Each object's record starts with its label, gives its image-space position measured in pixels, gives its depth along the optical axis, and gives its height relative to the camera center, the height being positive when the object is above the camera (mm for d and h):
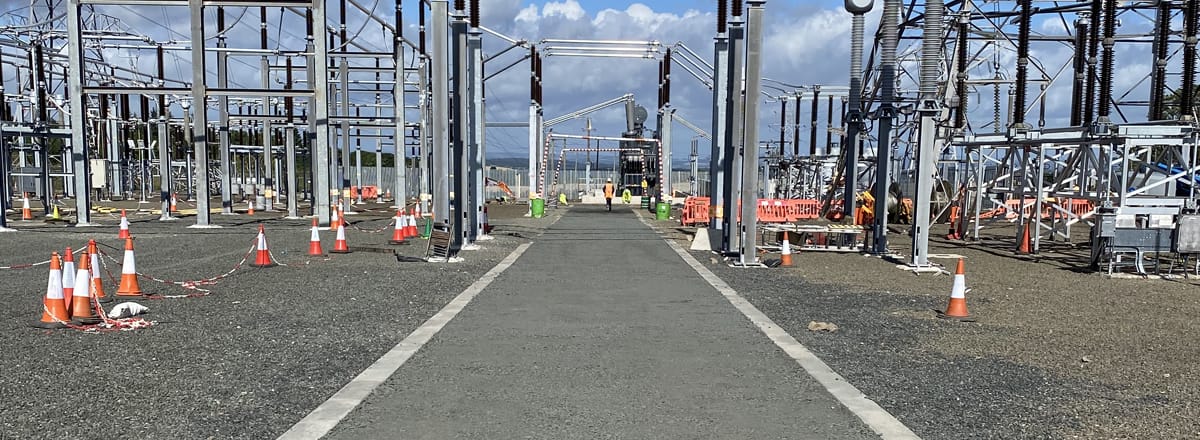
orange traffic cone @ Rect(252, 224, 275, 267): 14688 -1447
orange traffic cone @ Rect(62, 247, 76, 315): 9039 -1126
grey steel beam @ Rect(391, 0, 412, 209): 31828 +2107
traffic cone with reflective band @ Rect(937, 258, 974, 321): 10109 -1449
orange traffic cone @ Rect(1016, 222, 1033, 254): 19828 -1491
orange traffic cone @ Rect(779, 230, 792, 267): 15883 -1444
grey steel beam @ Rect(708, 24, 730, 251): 21922 +1441
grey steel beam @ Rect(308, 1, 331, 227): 23531 +1231
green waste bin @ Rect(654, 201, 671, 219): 34438 -1488
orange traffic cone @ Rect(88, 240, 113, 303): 10281 -1255
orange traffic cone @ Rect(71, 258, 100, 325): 8859 -1327
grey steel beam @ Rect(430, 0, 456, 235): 17016 +1243
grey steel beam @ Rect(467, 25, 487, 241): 20812 +994
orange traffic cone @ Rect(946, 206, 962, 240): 24003 -1407
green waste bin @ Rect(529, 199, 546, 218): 34750 -1431
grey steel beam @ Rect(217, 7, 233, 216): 31078 +980
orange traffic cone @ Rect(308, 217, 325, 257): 16750 -1423
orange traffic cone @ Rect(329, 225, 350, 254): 17250 -1476
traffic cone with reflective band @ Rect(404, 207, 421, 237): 22156 -1423
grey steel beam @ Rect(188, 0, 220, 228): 23797 +1536
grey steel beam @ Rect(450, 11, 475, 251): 17719 +750
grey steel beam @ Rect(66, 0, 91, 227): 23750 +1782
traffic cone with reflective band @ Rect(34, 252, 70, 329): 8531 -1340
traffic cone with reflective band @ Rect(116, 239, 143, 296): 10891 -1357
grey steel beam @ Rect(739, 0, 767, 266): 15531 +547
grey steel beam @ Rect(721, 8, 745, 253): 16641 +760
